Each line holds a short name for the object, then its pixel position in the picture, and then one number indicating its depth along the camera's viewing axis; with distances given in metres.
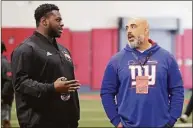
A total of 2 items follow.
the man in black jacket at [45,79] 5.66
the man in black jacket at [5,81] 10.95
